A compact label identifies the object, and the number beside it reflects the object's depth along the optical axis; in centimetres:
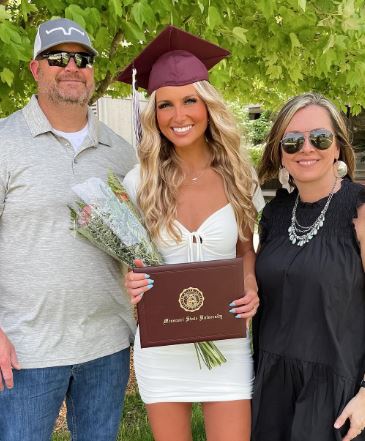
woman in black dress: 222
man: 246
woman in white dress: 254
